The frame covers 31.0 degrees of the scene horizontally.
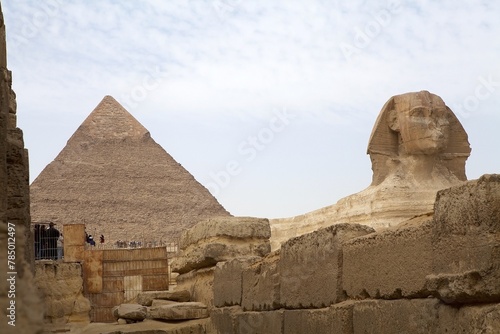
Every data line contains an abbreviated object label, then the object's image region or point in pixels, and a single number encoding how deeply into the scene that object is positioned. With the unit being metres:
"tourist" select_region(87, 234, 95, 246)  36.70
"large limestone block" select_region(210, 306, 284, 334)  5.59
